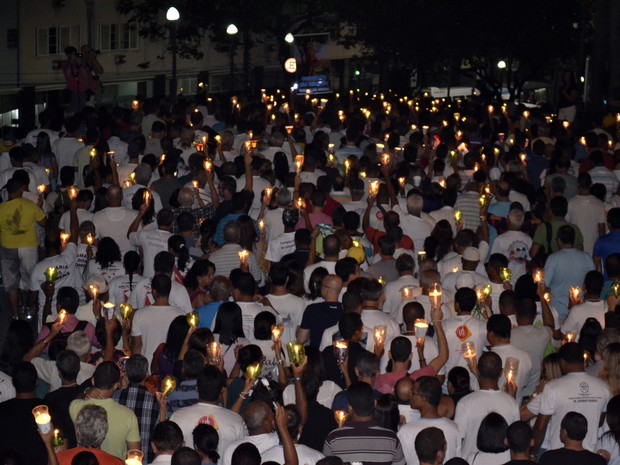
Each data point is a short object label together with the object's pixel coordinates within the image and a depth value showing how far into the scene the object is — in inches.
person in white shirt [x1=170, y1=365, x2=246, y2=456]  377.7
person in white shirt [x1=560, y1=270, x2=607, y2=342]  482.0
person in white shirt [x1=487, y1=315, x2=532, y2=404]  436.8
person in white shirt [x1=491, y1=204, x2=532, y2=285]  569.9
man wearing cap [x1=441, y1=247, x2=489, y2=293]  514.9
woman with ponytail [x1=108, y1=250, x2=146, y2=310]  507.5
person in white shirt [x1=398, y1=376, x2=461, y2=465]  375.9
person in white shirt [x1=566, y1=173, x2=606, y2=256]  631.8
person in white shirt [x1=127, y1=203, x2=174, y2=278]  557.9
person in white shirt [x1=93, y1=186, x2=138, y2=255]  589.0
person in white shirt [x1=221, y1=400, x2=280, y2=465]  362.3
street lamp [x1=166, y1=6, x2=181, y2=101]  1177.2
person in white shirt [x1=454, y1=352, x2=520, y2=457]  394.0
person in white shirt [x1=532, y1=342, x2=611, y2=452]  402.9
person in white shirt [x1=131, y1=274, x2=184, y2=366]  471.2
